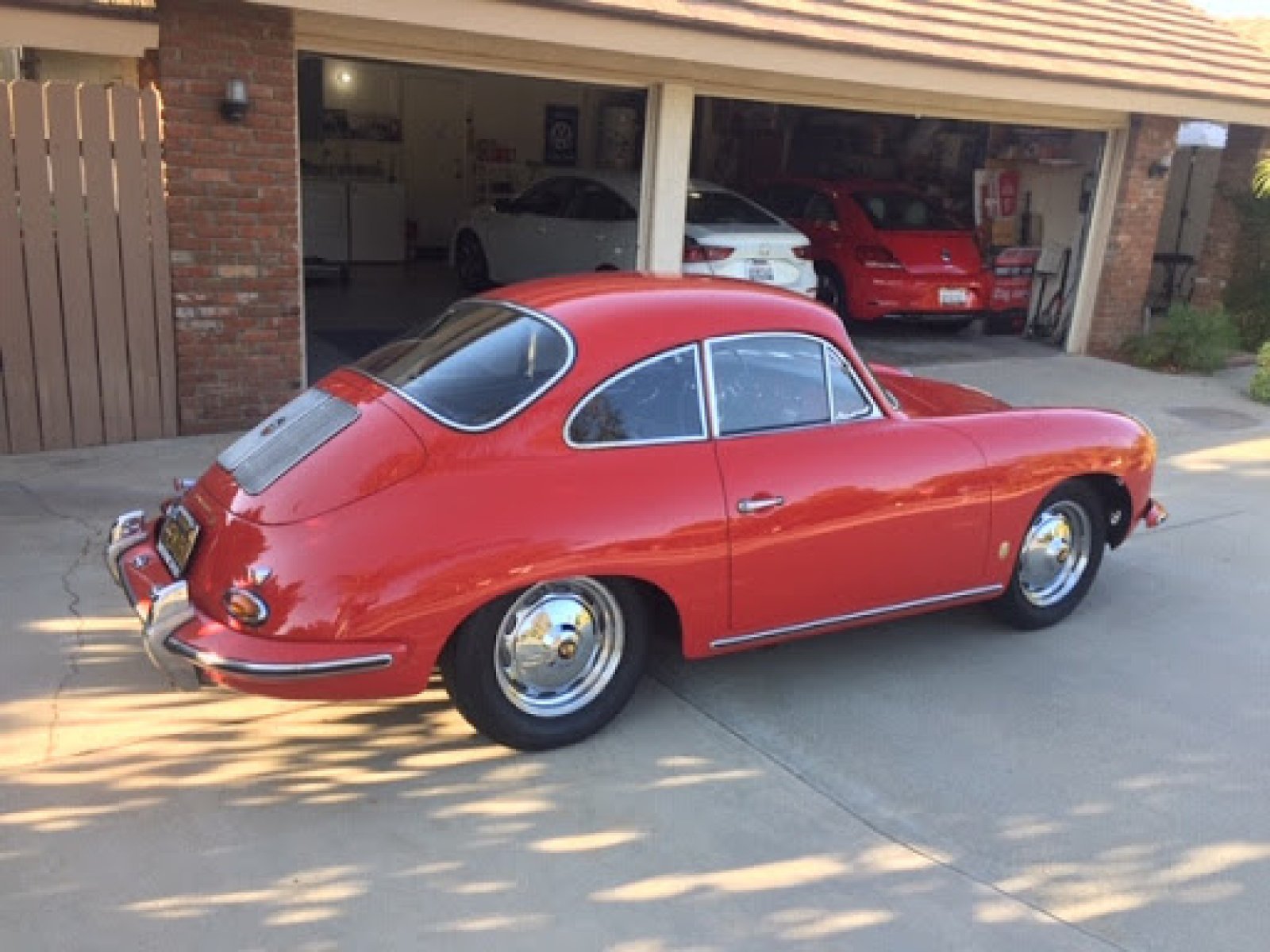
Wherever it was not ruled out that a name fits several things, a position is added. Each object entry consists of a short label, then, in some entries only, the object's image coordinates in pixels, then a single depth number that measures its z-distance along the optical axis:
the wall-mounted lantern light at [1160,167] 11.10
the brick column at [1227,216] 12.30
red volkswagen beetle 11.17
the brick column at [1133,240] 10.96
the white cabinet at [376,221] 14.73
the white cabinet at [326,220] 14.27
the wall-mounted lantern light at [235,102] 6.23
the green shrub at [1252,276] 11.89
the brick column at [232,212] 6.21
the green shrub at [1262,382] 10.02
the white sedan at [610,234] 9.90
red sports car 3.20
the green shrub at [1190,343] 11.08
